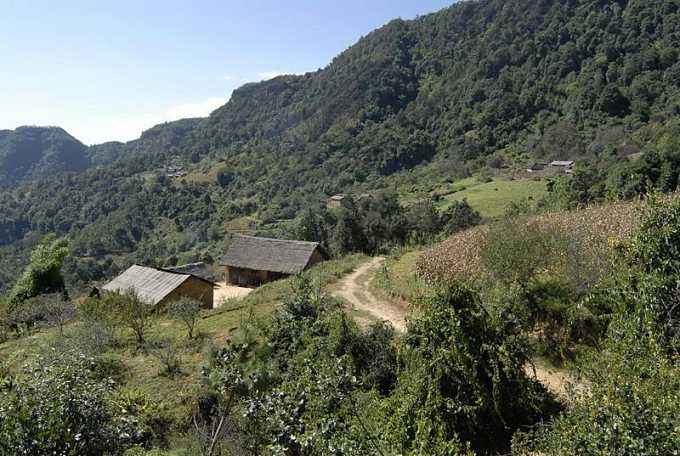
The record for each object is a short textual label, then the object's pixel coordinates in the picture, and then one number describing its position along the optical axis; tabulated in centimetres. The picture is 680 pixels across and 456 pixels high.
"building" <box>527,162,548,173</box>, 7738
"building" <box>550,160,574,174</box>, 7081
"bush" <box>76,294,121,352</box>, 1577
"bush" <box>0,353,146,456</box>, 623
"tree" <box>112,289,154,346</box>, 1712
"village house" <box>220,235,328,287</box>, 3164
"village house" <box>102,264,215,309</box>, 2462
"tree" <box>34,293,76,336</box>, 1921
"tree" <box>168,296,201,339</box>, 1675
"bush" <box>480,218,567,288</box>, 1367
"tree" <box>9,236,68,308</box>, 3016
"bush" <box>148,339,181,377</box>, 1421
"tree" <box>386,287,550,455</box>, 870
